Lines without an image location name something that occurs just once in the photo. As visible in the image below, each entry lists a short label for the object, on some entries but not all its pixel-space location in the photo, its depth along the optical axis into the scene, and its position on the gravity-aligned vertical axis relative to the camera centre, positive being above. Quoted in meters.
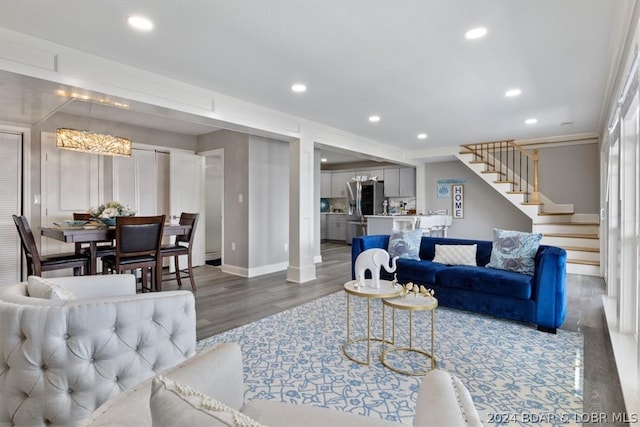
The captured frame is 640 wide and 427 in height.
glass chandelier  3.91 +0.87
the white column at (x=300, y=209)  4.97 +0.03
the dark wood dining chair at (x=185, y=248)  4.29 -0.50
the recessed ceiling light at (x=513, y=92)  3.75 +1.39
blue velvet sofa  2.96 -0.76
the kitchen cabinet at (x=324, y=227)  10.37 -0.51
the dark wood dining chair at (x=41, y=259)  3.23 -0.51
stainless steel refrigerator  9.23 +0.23
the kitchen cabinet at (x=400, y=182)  8.71 +0.78
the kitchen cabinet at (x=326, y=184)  10.62 +0.89
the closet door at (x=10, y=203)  4.48 +0.12
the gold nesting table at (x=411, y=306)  2.25 -0.67
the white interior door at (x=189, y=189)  5.71 +0.41
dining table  3.34 -0.25
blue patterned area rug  1.90 -1.12
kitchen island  6.82 -0.25
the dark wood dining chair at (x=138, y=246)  3.49 -0.39
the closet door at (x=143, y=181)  5.30 +0.52
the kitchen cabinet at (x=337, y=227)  9.98 -0.50
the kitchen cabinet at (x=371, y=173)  9.29 +1.12
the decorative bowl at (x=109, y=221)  3.75 -0.11
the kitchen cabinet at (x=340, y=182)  10.15 +0.93
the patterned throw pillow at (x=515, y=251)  3.36 -0.43
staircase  5.63 +0.17
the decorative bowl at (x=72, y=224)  3.91 -0.15
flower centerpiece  3.75 -0.01
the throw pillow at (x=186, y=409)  0.54 -0.35
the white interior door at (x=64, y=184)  4.66 +0.41
